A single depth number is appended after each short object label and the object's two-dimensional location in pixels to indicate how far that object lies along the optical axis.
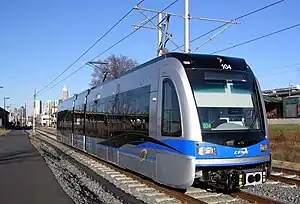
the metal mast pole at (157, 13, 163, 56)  22.58
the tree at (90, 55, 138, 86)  80.44
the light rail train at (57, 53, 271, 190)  8.68
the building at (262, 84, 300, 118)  59.68
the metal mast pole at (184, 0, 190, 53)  19.39
